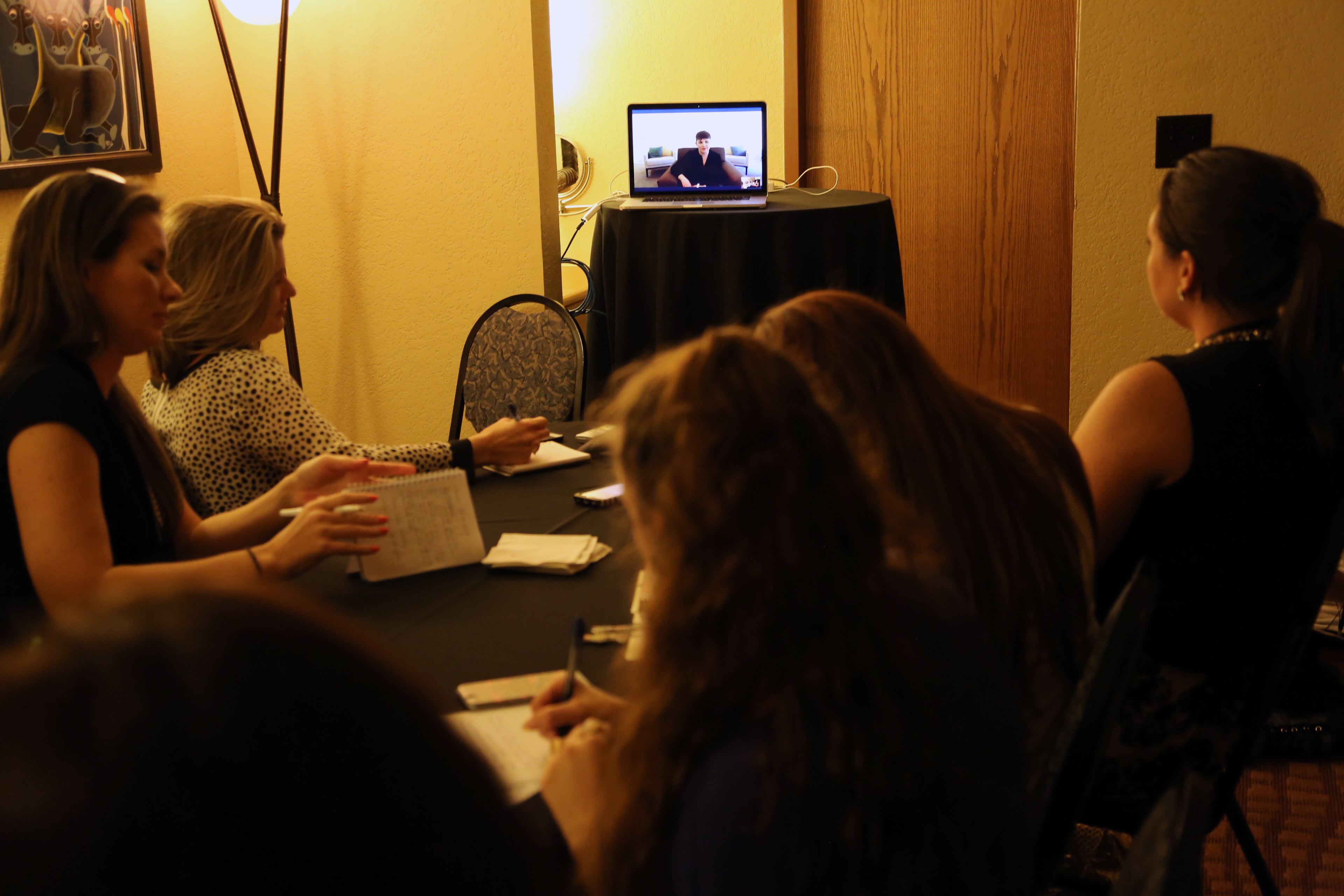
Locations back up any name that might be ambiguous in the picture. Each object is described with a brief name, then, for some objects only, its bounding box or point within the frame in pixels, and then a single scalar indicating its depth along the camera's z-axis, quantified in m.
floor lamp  3.52
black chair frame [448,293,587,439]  3.27
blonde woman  2.02
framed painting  3.16
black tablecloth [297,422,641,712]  1.45
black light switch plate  3.30
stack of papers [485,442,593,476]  2.39
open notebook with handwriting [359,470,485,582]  1.75
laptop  3.66
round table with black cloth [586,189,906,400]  3.43
